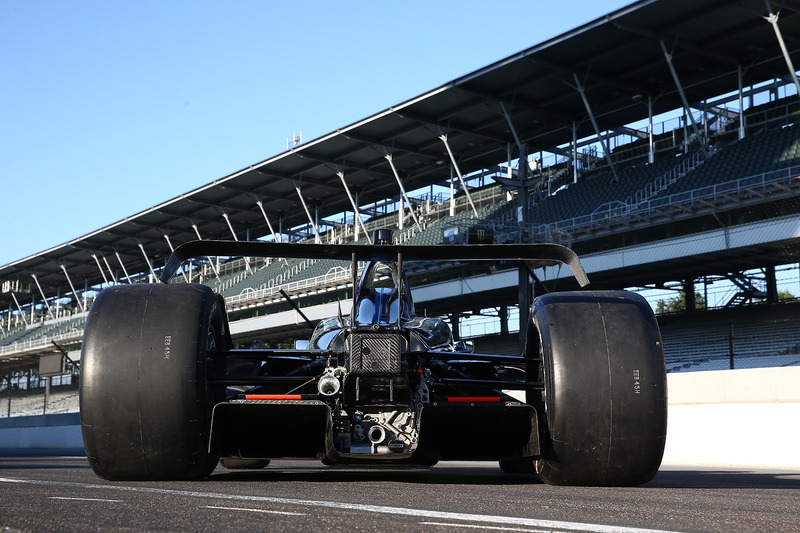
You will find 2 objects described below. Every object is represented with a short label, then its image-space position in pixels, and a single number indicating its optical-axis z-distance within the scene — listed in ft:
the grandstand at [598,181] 105.91
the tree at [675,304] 113.60
